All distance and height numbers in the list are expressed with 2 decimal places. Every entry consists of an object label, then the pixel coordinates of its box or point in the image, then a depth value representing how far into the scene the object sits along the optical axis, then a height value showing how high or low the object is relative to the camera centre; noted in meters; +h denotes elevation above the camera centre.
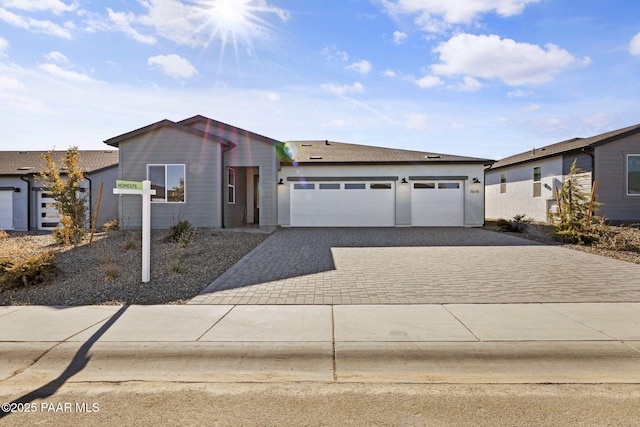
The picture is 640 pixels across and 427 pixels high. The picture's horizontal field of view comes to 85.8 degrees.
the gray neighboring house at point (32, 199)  17.64 +0.49
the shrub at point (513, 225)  15.33 -0.70
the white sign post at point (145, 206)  6.70 +0.05
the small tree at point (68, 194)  11.09 +0.46
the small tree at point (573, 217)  11.55 -0.25
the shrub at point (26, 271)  6.65 -1.25
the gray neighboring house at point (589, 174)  15.54 +1.83
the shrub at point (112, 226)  14.43 -0.74
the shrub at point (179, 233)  10.99 -0.82
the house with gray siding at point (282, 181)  14.84 +1.35
